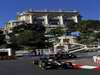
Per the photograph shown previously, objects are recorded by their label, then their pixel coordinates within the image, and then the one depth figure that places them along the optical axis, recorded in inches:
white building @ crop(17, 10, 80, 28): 7406.5
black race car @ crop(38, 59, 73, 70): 1364.4
